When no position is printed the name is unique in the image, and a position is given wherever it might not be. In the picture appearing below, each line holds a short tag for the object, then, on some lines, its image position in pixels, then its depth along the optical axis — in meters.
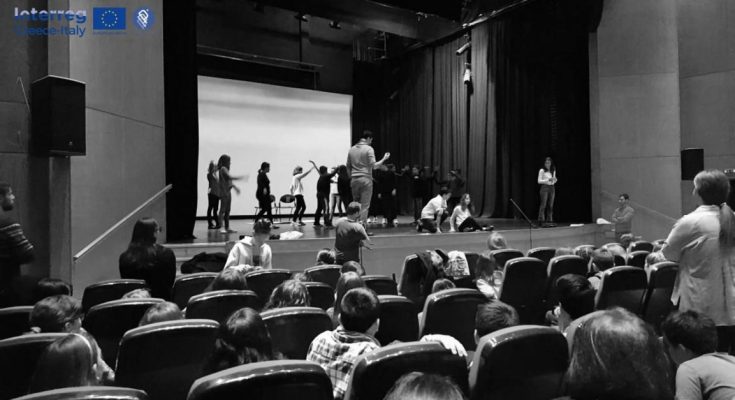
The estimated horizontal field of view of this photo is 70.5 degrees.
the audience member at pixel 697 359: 1.70
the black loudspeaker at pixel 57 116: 4.63
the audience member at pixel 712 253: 2.63
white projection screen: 12.96
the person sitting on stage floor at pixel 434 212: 8.84
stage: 6.84
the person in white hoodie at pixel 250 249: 4.76
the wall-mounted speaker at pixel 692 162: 10.00
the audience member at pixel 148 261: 3.80
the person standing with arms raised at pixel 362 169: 8.09
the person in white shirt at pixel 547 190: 11.03
